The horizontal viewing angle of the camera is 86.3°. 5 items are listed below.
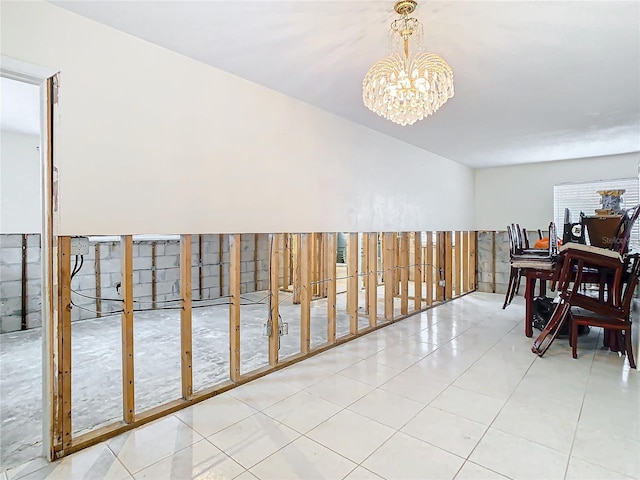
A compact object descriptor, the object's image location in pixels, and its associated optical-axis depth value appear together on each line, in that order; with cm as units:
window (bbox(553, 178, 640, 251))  551
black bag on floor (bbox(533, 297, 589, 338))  410
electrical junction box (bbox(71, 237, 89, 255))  207
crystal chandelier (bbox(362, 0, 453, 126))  187
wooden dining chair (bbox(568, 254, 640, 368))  321
